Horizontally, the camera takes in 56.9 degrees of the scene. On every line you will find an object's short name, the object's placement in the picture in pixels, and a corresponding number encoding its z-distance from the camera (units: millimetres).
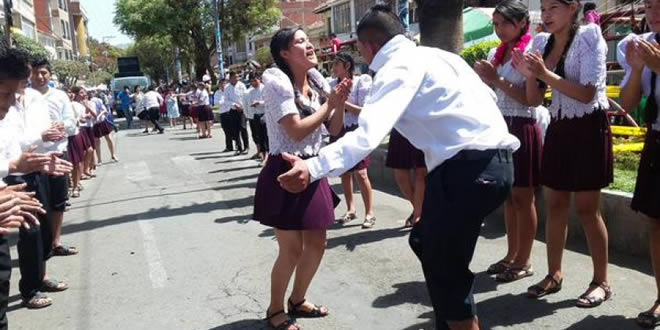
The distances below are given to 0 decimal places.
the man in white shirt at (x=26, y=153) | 3631
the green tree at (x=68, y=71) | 44844
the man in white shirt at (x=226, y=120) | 13953
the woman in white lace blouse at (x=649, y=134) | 3465
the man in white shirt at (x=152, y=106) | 21638
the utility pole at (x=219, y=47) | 26078
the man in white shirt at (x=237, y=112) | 13828
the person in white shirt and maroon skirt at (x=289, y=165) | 3684
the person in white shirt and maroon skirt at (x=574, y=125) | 3707
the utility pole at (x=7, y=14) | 11383
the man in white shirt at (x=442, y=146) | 2578
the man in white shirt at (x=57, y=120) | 5527
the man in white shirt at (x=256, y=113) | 11547
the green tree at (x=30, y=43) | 27812
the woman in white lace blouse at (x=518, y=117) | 4219
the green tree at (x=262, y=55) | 58019
